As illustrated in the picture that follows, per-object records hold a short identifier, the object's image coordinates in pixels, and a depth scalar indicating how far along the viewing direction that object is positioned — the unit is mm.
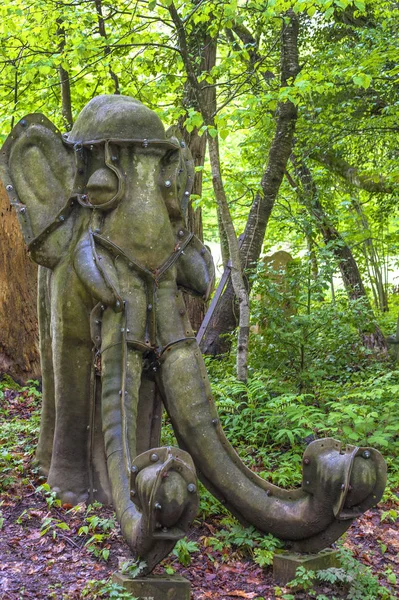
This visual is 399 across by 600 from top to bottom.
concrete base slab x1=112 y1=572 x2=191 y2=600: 4039
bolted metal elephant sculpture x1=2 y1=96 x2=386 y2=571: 4719
